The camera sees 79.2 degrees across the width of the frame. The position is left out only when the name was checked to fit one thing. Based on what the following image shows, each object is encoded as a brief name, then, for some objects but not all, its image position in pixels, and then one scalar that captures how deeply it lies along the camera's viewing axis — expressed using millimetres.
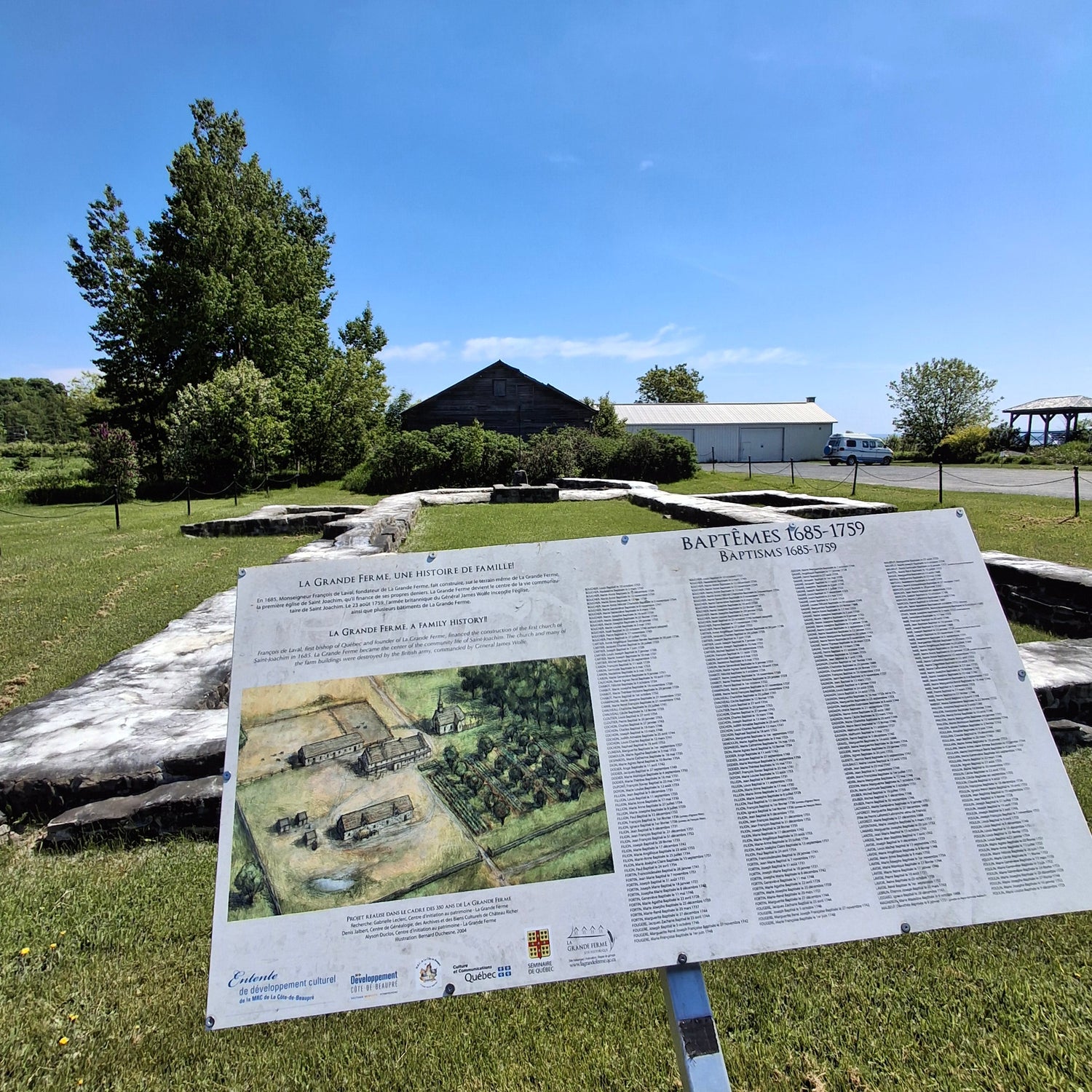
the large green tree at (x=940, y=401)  43312
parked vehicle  30953
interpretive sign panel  1574
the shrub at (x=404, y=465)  21453
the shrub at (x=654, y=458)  22531
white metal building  36000
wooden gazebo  33062
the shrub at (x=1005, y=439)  32406
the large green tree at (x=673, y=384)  55250
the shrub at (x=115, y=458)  18953
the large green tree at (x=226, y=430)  22172
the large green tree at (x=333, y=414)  26125
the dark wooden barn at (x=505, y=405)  27578
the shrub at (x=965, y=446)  31641
